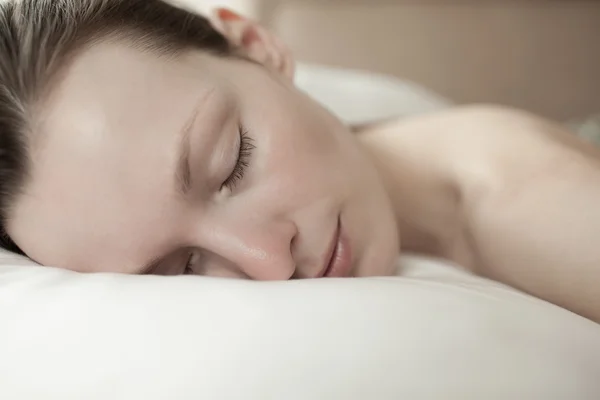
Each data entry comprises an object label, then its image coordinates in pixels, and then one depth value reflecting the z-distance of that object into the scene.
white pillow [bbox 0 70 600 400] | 0.44
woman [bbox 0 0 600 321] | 0.52
